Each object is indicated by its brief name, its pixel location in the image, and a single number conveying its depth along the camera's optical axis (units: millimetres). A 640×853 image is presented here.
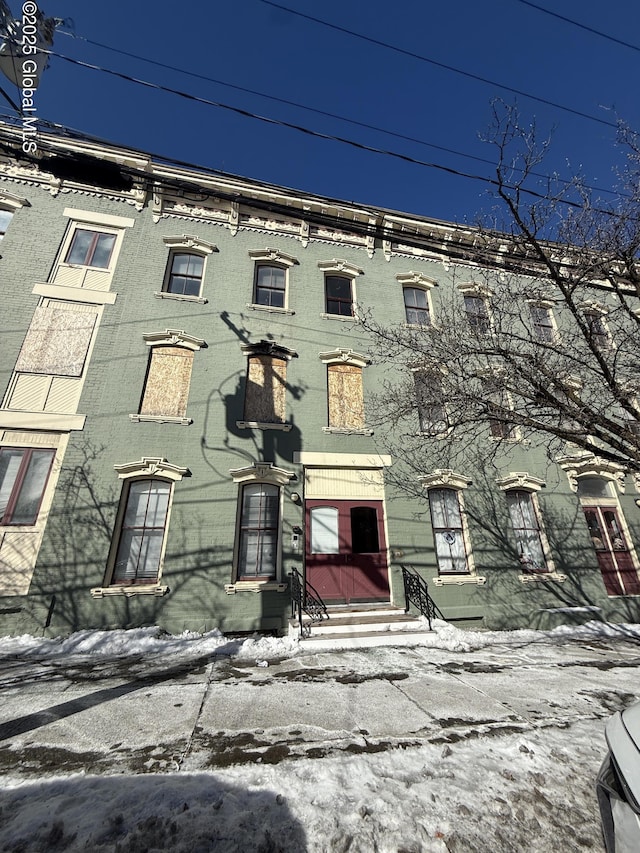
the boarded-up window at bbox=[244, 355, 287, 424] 9875
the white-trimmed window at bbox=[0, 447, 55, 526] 7871
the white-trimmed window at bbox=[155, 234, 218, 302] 10984
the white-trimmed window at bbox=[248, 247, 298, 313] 11539
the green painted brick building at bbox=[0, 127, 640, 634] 7996
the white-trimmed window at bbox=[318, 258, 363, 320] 12031
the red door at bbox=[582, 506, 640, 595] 10406
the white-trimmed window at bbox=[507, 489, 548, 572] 10039
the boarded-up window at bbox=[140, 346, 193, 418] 9398
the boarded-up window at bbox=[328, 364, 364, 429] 10383
